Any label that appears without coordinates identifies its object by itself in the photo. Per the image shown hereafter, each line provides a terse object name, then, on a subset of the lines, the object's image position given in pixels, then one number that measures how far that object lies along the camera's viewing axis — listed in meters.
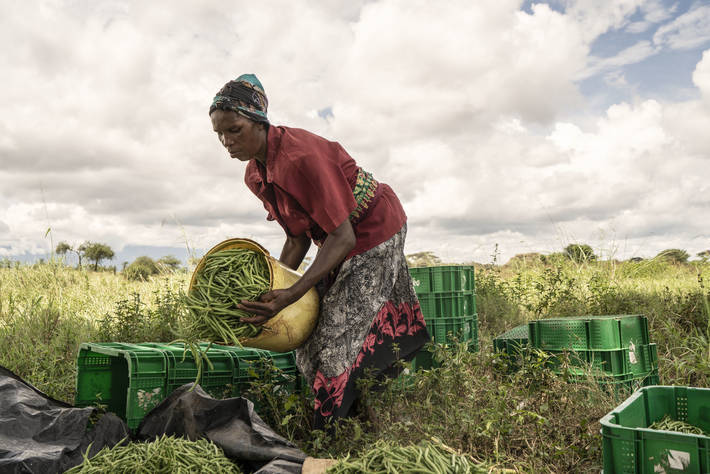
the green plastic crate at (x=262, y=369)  2.86
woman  2.15
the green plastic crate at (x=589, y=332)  2.92
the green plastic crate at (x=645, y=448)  1.54
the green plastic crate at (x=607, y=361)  2.89
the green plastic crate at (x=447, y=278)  3.82
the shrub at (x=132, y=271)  7.52
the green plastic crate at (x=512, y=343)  3.26
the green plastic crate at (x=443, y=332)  3.70
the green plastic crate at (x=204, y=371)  2.70
